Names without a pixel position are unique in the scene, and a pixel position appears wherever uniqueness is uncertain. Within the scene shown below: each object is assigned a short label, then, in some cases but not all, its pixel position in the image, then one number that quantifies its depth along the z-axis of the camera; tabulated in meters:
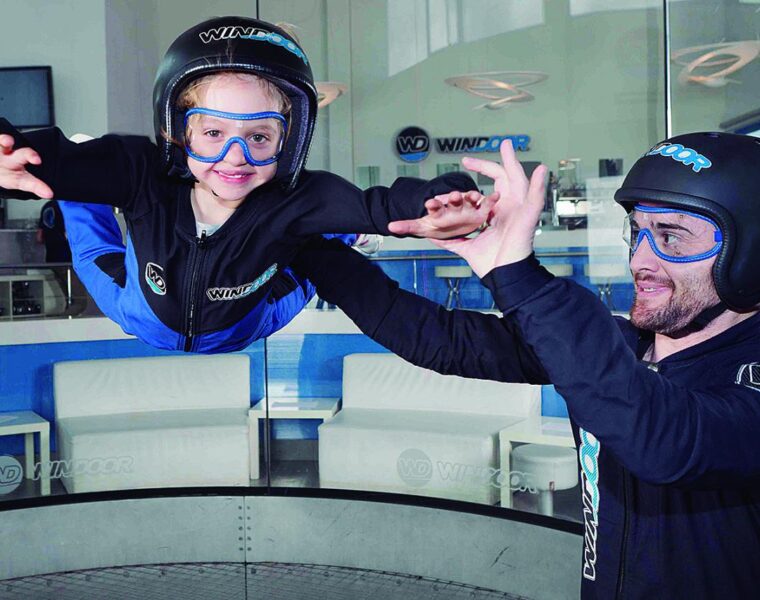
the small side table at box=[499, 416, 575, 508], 4.21
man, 1.14
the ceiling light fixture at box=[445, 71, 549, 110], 4.80
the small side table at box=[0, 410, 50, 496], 4.51
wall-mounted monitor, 4.81
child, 1.55
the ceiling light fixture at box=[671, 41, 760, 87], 4.56
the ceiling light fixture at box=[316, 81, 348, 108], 4.78
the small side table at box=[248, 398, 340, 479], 4.63
